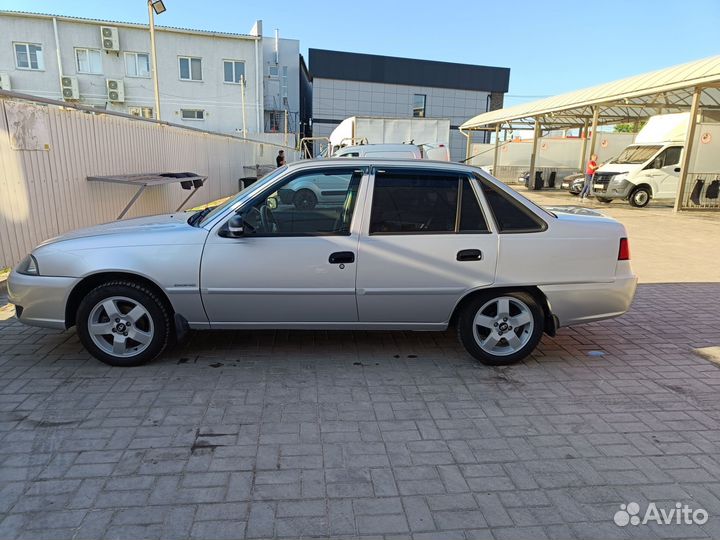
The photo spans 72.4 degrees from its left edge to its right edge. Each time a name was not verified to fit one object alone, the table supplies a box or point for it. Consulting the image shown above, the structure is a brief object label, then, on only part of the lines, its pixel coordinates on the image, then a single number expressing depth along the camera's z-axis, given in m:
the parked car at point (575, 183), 22.78
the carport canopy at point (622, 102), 14.55
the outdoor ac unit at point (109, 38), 31.69
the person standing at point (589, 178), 19.88
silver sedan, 3.90
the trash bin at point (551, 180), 28.86
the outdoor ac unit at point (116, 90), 32.42
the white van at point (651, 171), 18.19
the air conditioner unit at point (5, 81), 31.42
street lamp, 14.30
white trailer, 17.17
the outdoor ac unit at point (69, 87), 31.84
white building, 31.48
